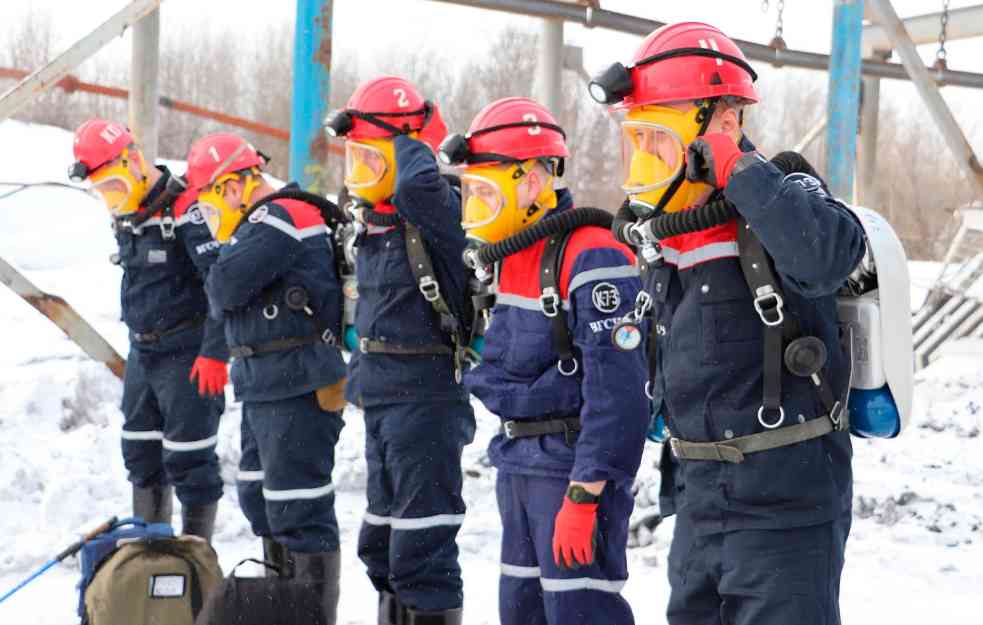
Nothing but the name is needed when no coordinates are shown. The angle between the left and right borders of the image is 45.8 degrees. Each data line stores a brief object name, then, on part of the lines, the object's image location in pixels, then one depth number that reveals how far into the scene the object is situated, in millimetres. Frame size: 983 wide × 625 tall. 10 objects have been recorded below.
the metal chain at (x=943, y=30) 10424
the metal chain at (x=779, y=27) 10125
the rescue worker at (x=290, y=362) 4949
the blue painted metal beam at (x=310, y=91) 7418
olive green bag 4438
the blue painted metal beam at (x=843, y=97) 9250
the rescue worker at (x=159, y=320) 6137
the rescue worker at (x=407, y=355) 4465
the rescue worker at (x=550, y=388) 3490
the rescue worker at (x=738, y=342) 2684
